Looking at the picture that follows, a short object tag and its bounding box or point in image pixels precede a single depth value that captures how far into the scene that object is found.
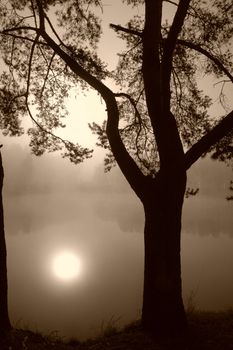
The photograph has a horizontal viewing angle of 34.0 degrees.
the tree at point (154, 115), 6.87
